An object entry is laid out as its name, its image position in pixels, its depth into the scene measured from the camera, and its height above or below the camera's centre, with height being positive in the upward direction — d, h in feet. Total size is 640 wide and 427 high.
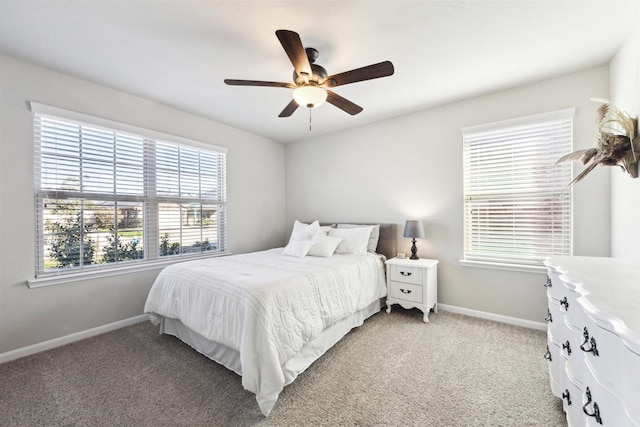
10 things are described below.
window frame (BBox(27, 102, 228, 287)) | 8.11 +0.38
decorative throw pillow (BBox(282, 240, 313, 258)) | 10.70 -1.47
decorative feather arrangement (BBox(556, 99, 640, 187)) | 5.93 +1.56
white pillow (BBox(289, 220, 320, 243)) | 12.03 -0.88
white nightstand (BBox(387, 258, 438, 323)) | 9.97 -2.80
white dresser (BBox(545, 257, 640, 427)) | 2.32 -1.50
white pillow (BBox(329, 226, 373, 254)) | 11.41 -1.18
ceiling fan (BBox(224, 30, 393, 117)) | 5.83 +3.40
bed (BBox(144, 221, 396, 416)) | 5.72 -2.56
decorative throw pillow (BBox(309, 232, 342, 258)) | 10.79 -1.33
